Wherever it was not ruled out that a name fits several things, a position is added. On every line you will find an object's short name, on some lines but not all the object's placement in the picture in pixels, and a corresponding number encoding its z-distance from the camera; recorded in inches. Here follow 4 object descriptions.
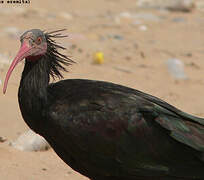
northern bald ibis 472.1
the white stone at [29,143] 619.2
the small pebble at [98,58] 961.5
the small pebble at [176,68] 941.2
